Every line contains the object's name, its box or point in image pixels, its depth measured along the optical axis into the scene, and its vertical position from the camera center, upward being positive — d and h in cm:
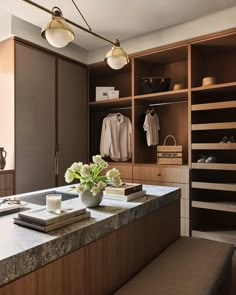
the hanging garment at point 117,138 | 403 +5
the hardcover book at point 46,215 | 121 -35
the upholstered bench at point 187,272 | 143 -78
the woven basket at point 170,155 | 344 -17
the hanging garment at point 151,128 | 374 +19
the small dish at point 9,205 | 153 -38
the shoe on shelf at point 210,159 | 316 -21
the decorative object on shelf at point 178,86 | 344 +70
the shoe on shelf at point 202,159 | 320 -21
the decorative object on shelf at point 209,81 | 313 +70
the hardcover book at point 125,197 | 180 -38
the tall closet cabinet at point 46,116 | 320 +33
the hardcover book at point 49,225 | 118 -38
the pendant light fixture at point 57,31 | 168 +69
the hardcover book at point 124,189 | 184 -33
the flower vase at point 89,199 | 158 -34
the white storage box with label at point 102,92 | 405 +73
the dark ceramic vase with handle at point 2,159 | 303 -20
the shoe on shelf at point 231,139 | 312 +3
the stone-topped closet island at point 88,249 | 99 -50
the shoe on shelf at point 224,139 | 317 +2
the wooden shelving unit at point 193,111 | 315 +39
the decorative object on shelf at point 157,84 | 358 +76
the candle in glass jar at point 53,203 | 136 -31
